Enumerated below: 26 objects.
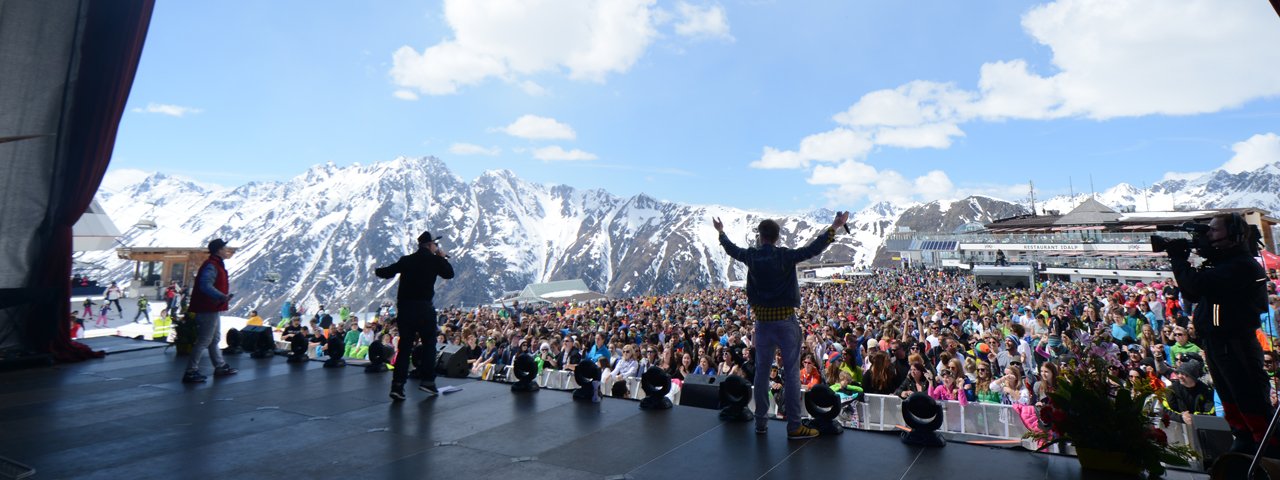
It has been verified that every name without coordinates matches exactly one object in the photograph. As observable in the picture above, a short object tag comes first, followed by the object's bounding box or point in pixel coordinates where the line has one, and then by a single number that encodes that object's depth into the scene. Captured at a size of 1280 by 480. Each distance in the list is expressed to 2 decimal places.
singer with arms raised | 3.84
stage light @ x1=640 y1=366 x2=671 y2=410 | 4.67
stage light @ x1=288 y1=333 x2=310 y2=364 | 7.22
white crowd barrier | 6.09
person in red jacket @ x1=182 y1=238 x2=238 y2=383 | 6.11
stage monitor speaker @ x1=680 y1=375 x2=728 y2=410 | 4.80
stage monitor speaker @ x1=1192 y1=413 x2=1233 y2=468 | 3.12
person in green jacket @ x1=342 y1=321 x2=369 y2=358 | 13.50
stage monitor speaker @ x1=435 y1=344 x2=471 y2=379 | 6.44
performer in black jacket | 5.21
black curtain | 7.06
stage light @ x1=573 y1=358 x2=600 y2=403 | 4.95
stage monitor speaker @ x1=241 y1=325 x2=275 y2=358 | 7.96
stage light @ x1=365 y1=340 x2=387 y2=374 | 6.50
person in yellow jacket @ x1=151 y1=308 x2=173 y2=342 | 17.34
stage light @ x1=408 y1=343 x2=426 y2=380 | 5.70
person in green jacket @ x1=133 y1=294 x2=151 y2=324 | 20.50
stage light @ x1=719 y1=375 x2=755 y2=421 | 4.29
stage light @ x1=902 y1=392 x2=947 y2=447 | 3.55
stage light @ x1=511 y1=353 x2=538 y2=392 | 5.47
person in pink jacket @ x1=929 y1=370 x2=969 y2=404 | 6.81
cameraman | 3.01
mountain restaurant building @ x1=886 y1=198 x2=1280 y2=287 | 37.81
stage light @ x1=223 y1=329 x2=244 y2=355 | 8.33
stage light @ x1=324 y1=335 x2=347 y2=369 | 6.89
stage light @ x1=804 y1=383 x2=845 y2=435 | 3.86
